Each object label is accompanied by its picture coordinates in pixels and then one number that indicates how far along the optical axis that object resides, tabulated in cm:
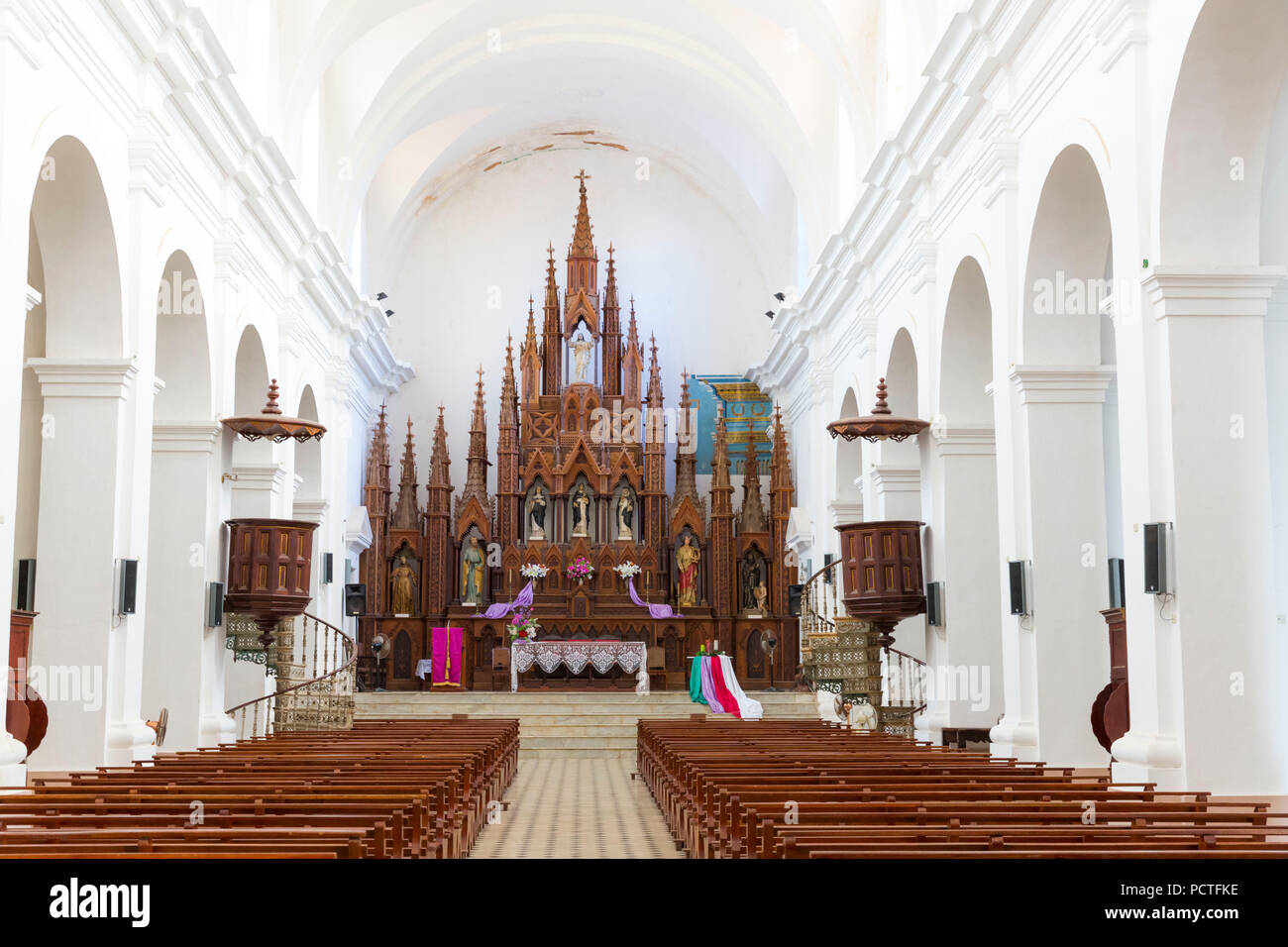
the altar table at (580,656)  1964
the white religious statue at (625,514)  2209
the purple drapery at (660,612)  2102
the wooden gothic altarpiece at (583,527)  2122
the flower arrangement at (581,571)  2139
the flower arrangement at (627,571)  2144
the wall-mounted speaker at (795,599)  2031
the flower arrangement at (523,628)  1950
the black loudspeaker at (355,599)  2034
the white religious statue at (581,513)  2212
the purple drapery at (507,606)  2083
